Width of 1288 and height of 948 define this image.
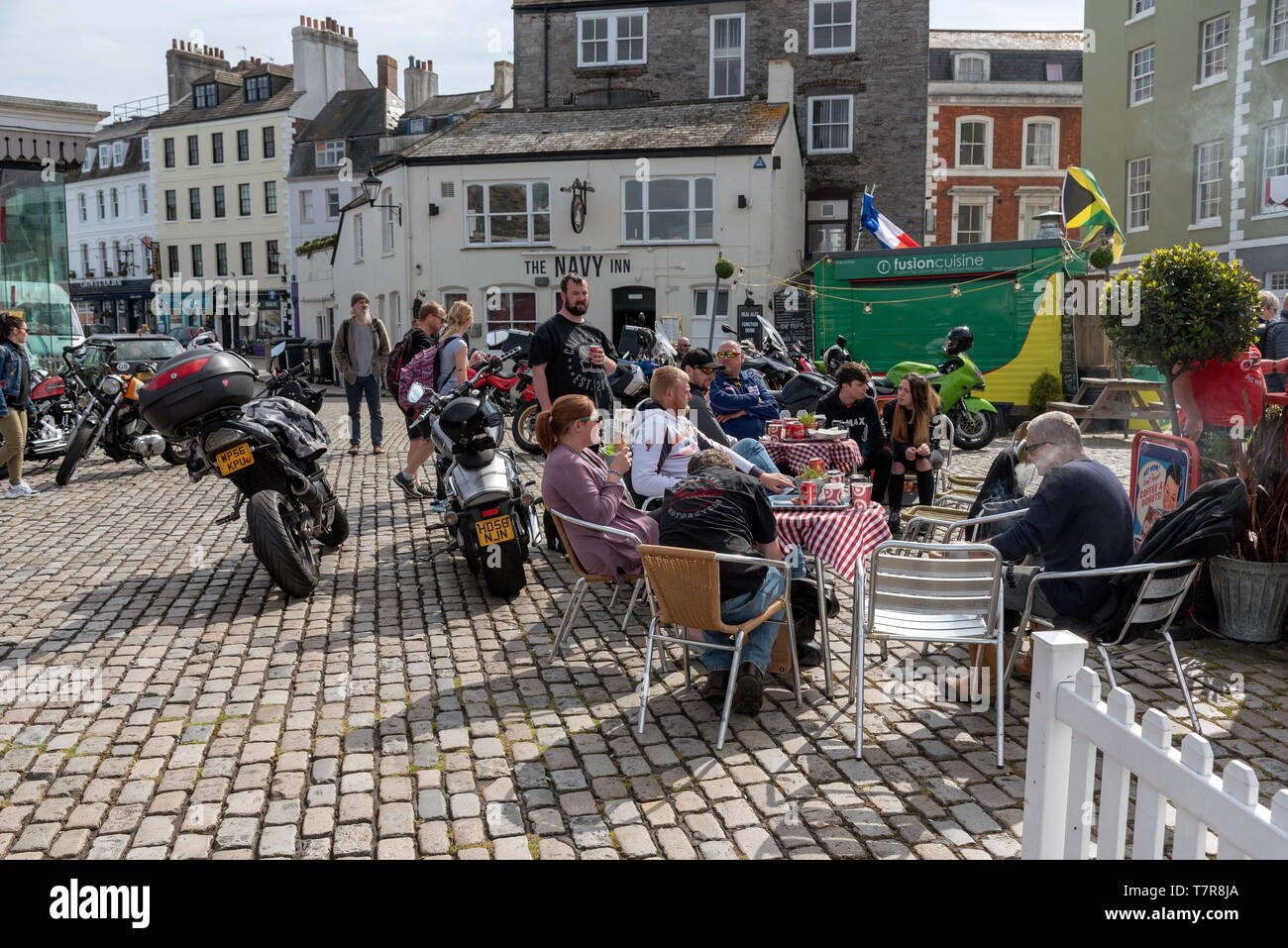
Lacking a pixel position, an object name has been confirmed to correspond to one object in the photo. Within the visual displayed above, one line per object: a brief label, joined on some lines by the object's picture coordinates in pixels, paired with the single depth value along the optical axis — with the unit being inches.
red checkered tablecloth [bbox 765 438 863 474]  311.3
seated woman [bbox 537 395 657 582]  212.7
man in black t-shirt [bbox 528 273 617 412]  298.8
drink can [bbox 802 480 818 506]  217.9
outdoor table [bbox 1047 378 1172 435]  545.0
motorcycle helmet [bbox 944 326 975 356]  518.9
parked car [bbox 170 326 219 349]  1343.5
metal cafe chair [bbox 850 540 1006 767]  178.7
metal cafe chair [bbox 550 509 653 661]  205.6
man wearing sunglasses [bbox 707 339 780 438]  387.5
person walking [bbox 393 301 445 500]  389.8
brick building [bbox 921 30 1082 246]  1515.7
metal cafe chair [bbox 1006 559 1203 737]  172.6
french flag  709.3
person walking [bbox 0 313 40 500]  413.1
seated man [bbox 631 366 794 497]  253.4
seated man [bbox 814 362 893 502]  336.2
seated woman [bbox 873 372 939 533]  336.5
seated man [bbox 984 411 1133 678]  184.5
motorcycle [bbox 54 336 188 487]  483.4
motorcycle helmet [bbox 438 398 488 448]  281.6
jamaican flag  673.6
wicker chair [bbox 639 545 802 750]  171.8
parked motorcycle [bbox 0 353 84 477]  512.1
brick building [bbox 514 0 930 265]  1237.7
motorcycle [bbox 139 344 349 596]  256.2
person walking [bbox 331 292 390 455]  498.6
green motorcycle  522.0
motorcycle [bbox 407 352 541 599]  264.2
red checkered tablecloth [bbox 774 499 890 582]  207.0
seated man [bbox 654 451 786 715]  183.9
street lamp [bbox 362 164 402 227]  1109.1
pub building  1056.8
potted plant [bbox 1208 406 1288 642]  222.8
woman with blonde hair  381.4
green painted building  864.9
